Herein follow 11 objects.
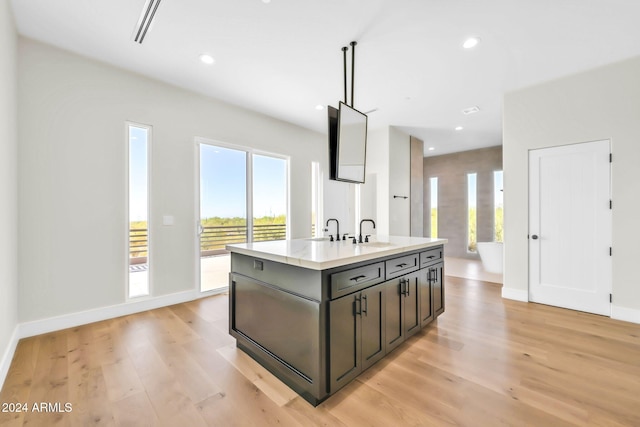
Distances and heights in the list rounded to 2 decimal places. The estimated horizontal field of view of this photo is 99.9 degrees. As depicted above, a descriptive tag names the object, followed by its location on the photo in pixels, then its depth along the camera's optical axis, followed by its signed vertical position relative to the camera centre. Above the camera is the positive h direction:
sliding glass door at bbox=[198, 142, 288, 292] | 4.04 +0.20
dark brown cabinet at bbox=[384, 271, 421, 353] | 2.19 -0.83
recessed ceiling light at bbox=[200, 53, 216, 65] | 2.95 +1.74
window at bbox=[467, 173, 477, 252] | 7.13 +0.05
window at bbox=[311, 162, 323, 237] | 5.64 +0.30
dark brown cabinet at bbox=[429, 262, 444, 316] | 2.84 -0.78
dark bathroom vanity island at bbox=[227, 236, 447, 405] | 1.67 -0.67
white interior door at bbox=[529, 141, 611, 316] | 3.17 -0.16
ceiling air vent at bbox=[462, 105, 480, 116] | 4.45 +1.75
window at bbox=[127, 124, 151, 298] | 3.31 +0.08
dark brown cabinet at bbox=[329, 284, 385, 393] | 1.70 -0.83
